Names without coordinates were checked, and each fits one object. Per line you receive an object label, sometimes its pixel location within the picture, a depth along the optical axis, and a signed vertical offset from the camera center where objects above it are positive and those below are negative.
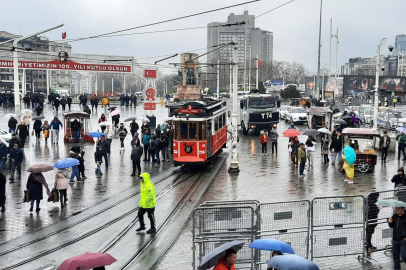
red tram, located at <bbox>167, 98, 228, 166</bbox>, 23.54 -1.92
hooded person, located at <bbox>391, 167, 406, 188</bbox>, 14.87 -2.37
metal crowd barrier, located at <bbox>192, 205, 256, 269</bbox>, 11.33 -2.74
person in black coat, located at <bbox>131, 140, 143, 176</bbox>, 22.28 -2.67
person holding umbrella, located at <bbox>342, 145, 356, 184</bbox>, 20.75 -2.69
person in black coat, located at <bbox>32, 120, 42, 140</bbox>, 33.11 -2.28
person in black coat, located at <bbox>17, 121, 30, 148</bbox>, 30.49 -2.36
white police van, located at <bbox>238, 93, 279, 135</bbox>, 39.41 -1.72
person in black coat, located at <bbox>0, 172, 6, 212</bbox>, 16.16 -2.93
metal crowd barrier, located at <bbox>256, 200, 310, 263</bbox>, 11.40 -2.70
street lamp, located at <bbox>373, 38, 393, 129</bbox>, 32.02 +0.65
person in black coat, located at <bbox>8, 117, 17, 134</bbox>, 32.91 -2.05
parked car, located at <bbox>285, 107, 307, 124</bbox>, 46.88 -2.30
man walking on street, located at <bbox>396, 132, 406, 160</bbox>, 26.03 -2.53
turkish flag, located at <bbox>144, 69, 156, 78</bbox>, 41.86 +1.03
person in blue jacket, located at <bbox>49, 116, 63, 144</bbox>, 31.42 -2.22
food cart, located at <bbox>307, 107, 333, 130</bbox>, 37.70 -1.92
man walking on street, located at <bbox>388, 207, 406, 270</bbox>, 10.63 -2.73
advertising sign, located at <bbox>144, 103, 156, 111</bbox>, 39.38 -1.29
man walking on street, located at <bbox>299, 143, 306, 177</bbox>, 22.44 -2.69
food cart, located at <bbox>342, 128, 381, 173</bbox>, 23.39 -2.45
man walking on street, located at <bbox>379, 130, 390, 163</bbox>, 26.02 -2.70
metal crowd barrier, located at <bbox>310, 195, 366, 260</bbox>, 11.66 -2.85
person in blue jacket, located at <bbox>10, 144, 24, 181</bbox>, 20.78 -2.53
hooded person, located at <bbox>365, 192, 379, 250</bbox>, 11.98 -2.71
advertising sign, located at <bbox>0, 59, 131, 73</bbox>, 43.09 +1.62
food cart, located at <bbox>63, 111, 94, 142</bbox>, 32.28 -2.14
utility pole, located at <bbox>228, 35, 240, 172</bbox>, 22.89 -1.35
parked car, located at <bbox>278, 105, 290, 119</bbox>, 52.13 -2.21
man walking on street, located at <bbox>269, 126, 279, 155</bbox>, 28.25 -2.50
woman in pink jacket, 17.28 -2.85
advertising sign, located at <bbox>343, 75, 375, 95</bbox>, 74.88 +0.40
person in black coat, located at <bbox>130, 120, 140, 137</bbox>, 32.57 -2.22
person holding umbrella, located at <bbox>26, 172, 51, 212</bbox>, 16.53 -2.89
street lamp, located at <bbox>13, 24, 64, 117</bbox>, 34.39 -0.05
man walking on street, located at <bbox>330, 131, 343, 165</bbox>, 24.08 -2.43
